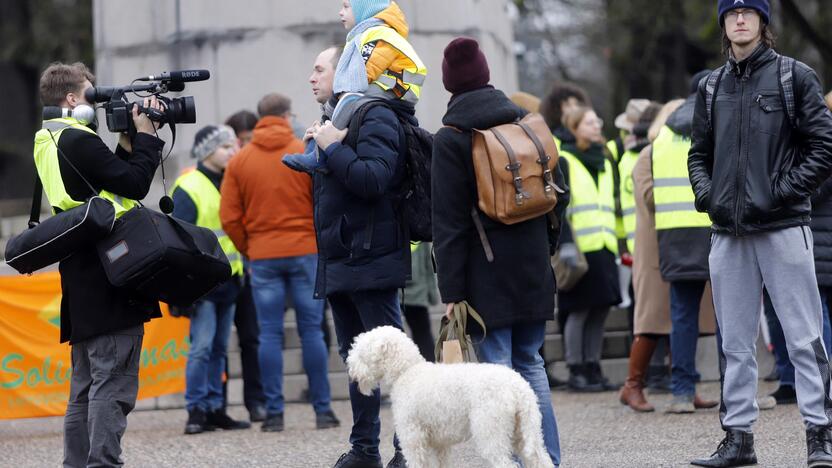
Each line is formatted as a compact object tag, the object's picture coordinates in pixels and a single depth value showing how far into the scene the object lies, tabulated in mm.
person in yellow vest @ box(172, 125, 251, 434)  18812
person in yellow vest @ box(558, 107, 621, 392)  21375
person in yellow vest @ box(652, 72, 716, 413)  17562
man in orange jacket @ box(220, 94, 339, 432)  18187
